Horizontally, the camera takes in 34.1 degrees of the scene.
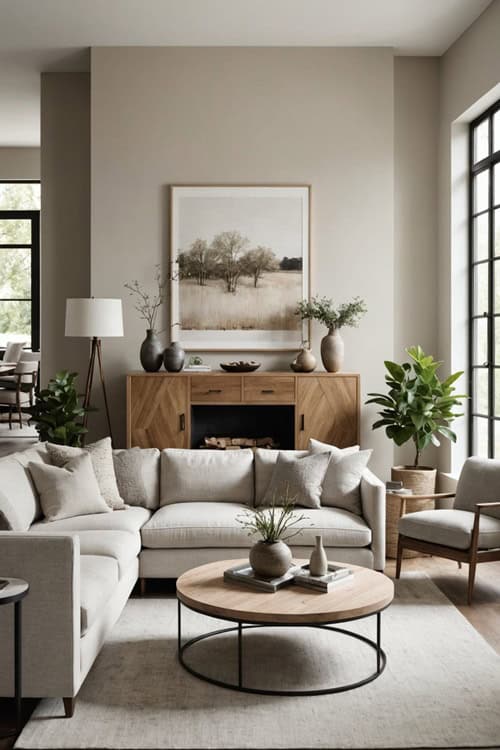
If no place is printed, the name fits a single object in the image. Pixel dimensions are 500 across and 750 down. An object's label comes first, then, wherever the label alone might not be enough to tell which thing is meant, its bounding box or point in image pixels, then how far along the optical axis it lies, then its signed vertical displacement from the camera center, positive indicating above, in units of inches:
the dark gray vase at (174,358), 250.2 +2.8
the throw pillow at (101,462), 195.8 -23.3
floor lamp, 238.7 +14.5
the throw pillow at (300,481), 204.5 -28.7
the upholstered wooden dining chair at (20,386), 421.4 -10.3
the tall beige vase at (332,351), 251.9 +5.1
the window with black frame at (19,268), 459.5 +57.1
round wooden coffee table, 133.8 -40.2
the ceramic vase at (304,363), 251.9 +1.4
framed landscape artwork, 263.4 +28.9
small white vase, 151.4 -36.3
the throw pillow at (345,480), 206.2 -28.8
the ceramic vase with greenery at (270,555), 149.6 -34.6
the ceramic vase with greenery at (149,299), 263.9 +22.0
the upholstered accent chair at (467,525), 187.5 -37.2
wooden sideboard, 246.1 -9.6
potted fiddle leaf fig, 237.5 -11.9
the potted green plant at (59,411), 240.5 -13.1
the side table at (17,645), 118.5 -40.7
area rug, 119.6 -53.9
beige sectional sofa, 126.2 -36.2
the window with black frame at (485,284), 242.7 +25.8
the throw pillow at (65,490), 185.0 -28.3
